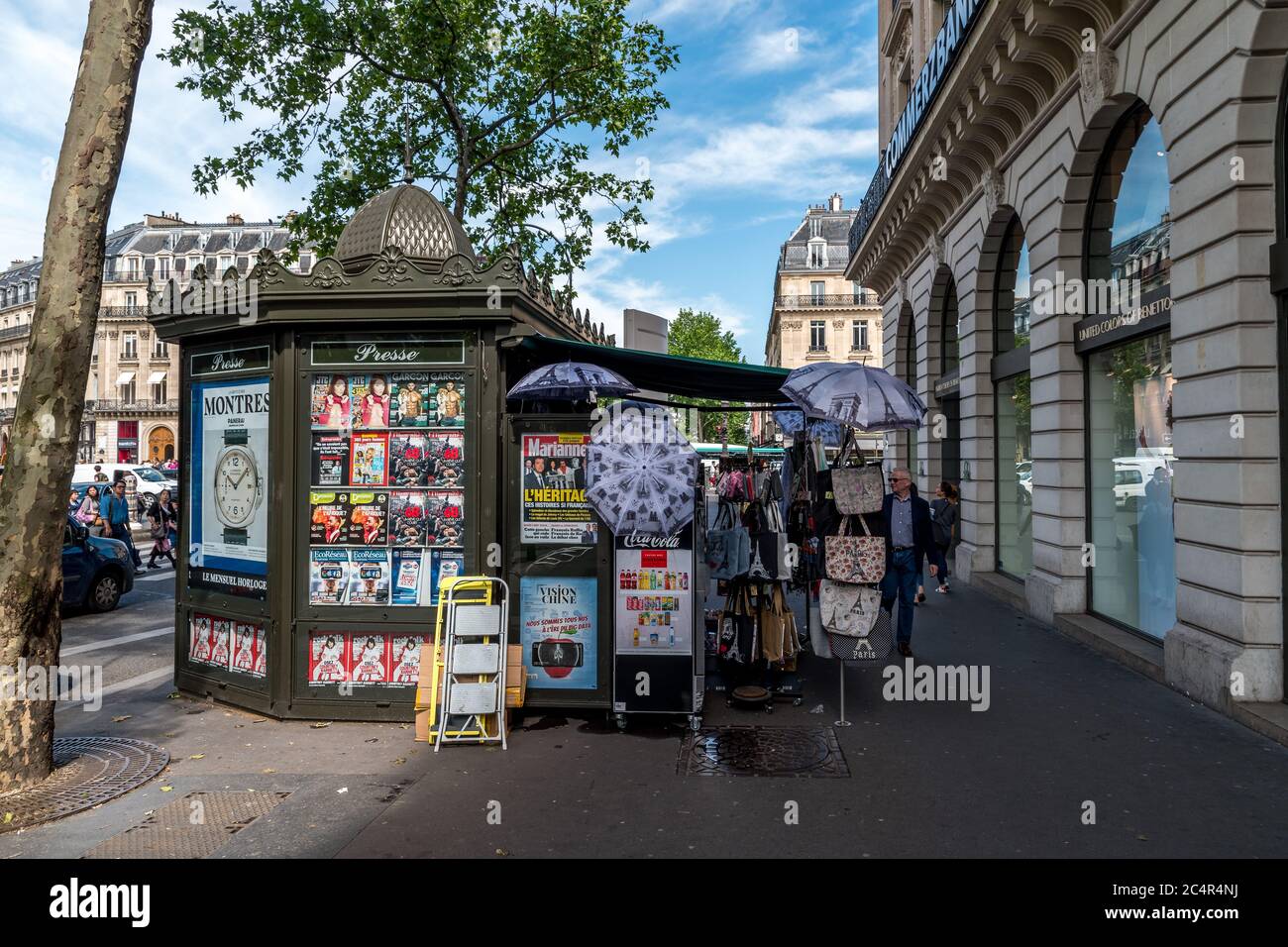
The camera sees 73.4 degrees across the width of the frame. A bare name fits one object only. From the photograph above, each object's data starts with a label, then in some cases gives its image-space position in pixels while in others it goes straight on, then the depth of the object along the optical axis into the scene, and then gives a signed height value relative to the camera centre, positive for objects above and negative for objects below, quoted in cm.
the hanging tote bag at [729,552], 736 -65
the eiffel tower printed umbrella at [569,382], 668 +75
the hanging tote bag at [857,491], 732 -13
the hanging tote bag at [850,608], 728 -113
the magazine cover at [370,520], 701 -33
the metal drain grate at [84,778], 513 -195
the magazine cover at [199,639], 766 -142
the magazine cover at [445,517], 696 -31
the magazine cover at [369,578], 698 -80
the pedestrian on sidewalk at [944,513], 1337 -61
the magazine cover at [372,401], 702 +63
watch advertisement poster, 722 -7
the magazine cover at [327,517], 704 -31
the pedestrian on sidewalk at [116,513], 1738 -65
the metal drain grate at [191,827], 457 -195
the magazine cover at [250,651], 718 -143
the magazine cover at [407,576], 697 -78
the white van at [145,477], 2892 +14
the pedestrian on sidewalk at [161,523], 1914 -94
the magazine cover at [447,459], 696 +16
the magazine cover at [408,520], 699 -33
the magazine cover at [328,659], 698 -145
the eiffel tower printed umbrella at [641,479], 641 -1
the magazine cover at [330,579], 701 -81
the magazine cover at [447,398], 696 +65
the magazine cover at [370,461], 701 +15
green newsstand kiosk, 689 +6
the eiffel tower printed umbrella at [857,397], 657 +61
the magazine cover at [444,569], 695 -72
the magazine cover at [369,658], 695 -144
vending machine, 678 -118
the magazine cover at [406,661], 693 -146
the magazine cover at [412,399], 700 +65
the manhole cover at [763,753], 579 -197
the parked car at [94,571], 1275 -136
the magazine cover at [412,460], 699 +15
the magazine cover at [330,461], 704 +15
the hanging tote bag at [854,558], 727 -70
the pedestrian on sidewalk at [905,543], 922 -74
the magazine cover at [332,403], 705 +63
